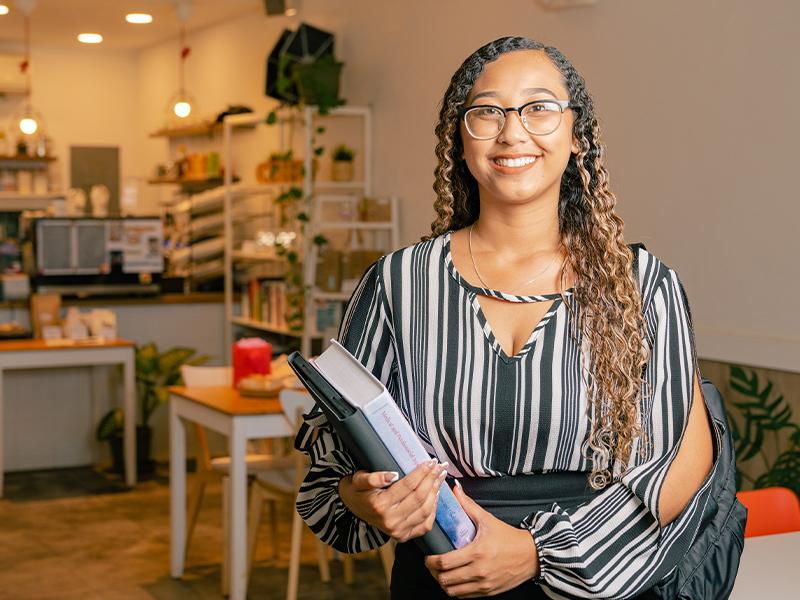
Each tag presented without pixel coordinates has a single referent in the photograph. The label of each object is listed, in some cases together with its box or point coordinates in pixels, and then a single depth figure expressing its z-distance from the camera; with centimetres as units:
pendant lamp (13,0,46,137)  666
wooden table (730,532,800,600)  170
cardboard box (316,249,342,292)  542
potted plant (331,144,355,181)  561
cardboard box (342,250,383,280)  538
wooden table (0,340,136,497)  531
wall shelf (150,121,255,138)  741
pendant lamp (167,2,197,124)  696
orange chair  218
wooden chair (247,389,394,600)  356
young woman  118
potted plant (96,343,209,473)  581
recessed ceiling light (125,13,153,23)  748
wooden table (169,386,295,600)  356
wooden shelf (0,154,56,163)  847
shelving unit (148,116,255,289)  678
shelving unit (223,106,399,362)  537
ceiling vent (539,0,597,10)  370
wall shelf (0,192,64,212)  819
